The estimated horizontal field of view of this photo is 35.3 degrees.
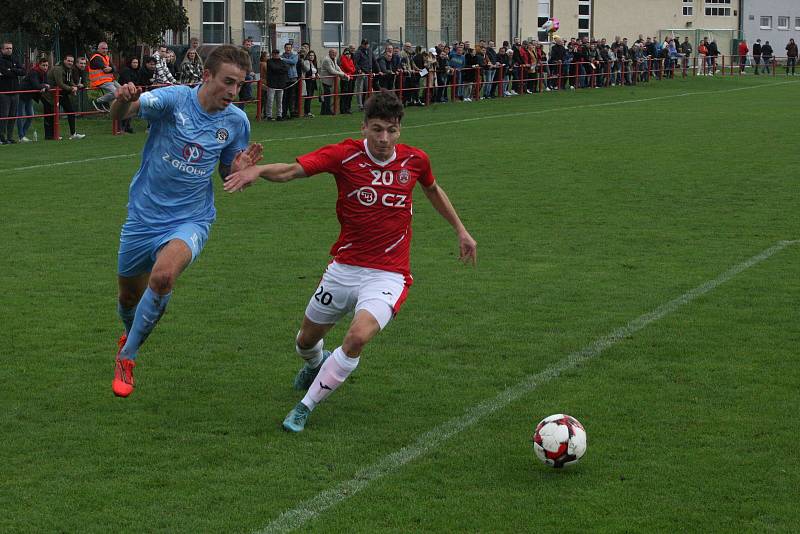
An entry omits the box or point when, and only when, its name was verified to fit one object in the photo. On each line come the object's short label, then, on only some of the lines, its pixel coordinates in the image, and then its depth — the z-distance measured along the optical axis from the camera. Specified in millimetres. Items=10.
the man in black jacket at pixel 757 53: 62088
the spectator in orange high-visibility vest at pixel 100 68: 24062
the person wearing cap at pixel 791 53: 59875
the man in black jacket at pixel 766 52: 63841
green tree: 29750
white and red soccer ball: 5934
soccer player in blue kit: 7039
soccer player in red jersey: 6543
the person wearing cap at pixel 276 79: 28391
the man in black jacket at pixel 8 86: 23266
